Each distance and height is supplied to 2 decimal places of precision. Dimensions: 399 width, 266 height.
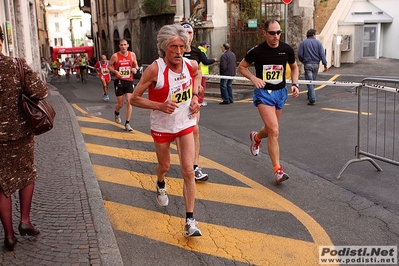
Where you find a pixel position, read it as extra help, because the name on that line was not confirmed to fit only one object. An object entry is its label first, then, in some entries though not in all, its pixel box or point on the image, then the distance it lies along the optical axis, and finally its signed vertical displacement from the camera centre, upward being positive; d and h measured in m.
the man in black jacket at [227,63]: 14.97 -0.72
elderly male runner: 4.32 -0.55
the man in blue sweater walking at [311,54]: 13.09 -0.46
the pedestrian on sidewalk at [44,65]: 35.74 -1.46
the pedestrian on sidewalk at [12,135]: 3.90 -0.73
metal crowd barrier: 6.14 -1.69
